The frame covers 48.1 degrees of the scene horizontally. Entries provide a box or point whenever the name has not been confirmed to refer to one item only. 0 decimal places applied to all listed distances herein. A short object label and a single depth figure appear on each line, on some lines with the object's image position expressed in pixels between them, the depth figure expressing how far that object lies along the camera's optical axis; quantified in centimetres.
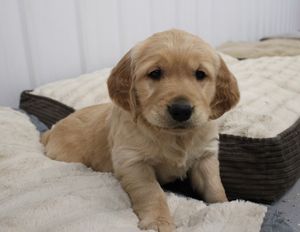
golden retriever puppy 34
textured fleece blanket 30
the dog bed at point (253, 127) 41
